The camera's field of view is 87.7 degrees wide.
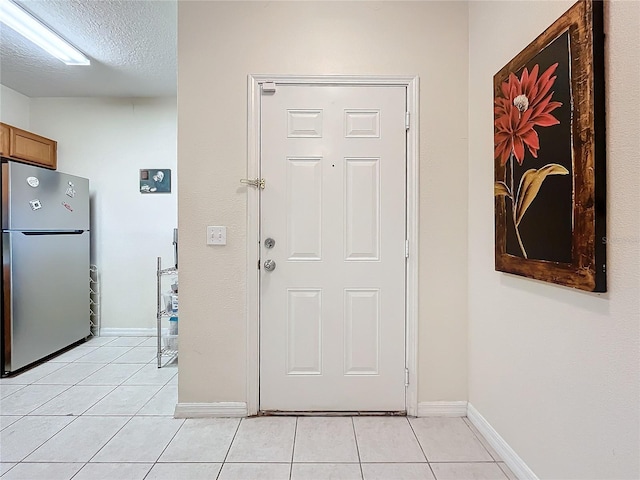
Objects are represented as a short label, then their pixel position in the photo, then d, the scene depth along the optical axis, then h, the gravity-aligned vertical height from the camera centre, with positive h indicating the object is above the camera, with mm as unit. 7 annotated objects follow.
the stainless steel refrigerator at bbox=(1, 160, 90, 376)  2570 -205
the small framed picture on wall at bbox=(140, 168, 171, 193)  3457 +609
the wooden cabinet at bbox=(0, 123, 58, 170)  2790 +832
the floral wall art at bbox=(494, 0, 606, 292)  1053 +313
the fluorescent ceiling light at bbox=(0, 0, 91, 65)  2068 +1410
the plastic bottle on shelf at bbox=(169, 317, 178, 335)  2951 -768
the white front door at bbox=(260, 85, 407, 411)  1972 -61
